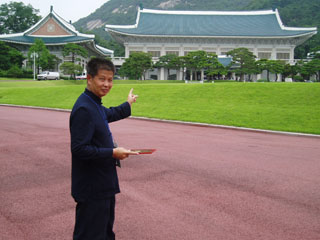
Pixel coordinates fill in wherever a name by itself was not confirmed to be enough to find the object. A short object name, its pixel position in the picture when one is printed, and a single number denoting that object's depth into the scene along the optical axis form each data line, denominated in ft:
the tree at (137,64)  110.32
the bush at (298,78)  111.14
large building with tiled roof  137.69
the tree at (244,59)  101.96
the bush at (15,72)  112.68
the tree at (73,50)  110.01
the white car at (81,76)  124.36
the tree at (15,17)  224.94
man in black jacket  6.47
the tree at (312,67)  101.75
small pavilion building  125.08
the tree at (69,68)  104.88
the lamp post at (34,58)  110.32
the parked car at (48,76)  110.83
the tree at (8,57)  115.03
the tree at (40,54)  112.98
